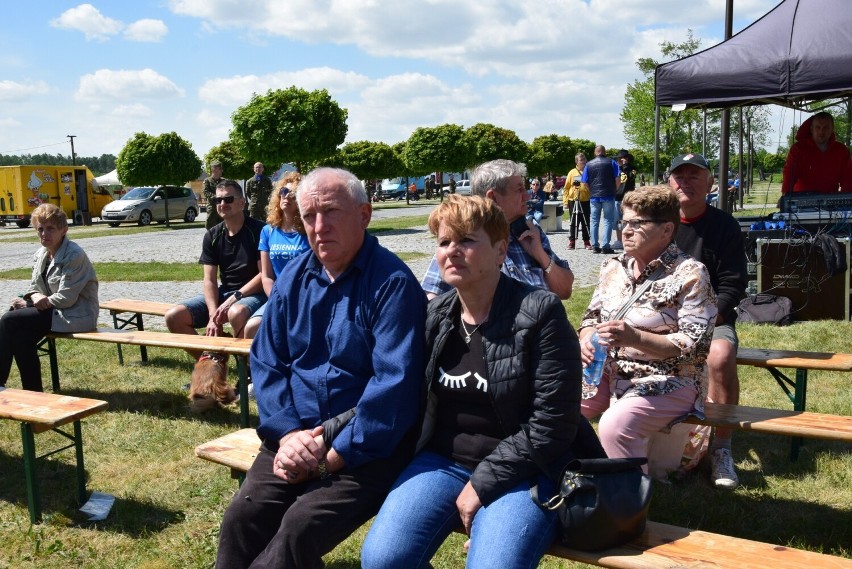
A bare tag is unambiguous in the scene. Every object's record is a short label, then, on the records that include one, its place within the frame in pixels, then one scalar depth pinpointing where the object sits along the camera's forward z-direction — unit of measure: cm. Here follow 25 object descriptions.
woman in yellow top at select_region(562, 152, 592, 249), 1548
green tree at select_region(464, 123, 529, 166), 4538
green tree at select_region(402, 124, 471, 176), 4069
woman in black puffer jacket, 245
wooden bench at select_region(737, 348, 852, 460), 411
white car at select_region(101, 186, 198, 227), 3045
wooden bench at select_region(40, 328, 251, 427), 503
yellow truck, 3209
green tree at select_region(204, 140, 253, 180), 3912
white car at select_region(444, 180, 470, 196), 4998
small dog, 551
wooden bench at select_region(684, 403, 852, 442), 328
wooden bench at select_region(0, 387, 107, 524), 379
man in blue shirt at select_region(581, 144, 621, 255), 1401
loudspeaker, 757
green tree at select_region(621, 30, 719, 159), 3653
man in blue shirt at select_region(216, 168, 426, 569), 267
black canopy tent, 680
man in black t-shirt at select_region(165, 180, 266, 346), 587
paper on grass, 395
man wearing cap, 413
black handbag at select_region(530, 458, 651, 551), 242
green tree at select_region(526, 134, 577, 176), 5241
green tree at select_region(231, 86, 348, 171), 2145
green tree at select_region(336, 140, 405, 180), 4634
